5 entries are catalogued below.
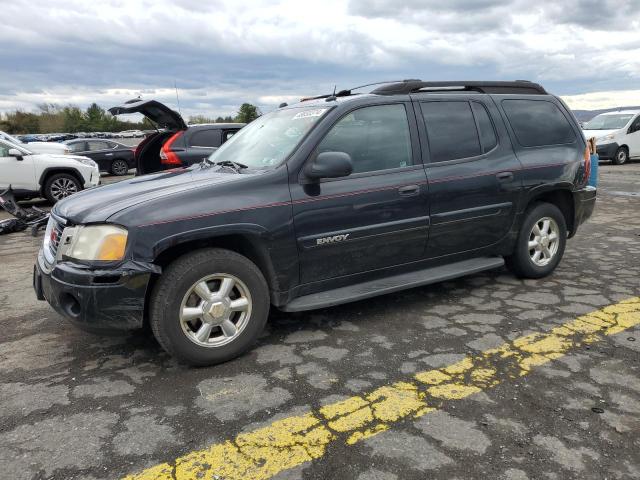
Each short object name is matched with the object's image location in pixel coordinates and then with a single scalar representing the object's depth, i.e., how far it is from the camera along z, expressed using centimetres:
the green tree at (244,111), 5194
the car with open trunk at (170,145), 833
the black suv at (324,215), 300
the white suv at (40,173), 1067
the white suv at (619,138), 1719
